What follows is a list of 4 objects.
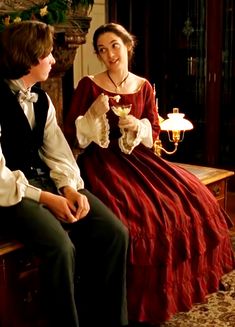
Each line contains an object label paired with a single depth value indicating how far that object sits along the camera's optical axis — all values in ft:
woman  7.44
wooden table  9.45
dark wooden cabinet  14.21
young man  6.50
